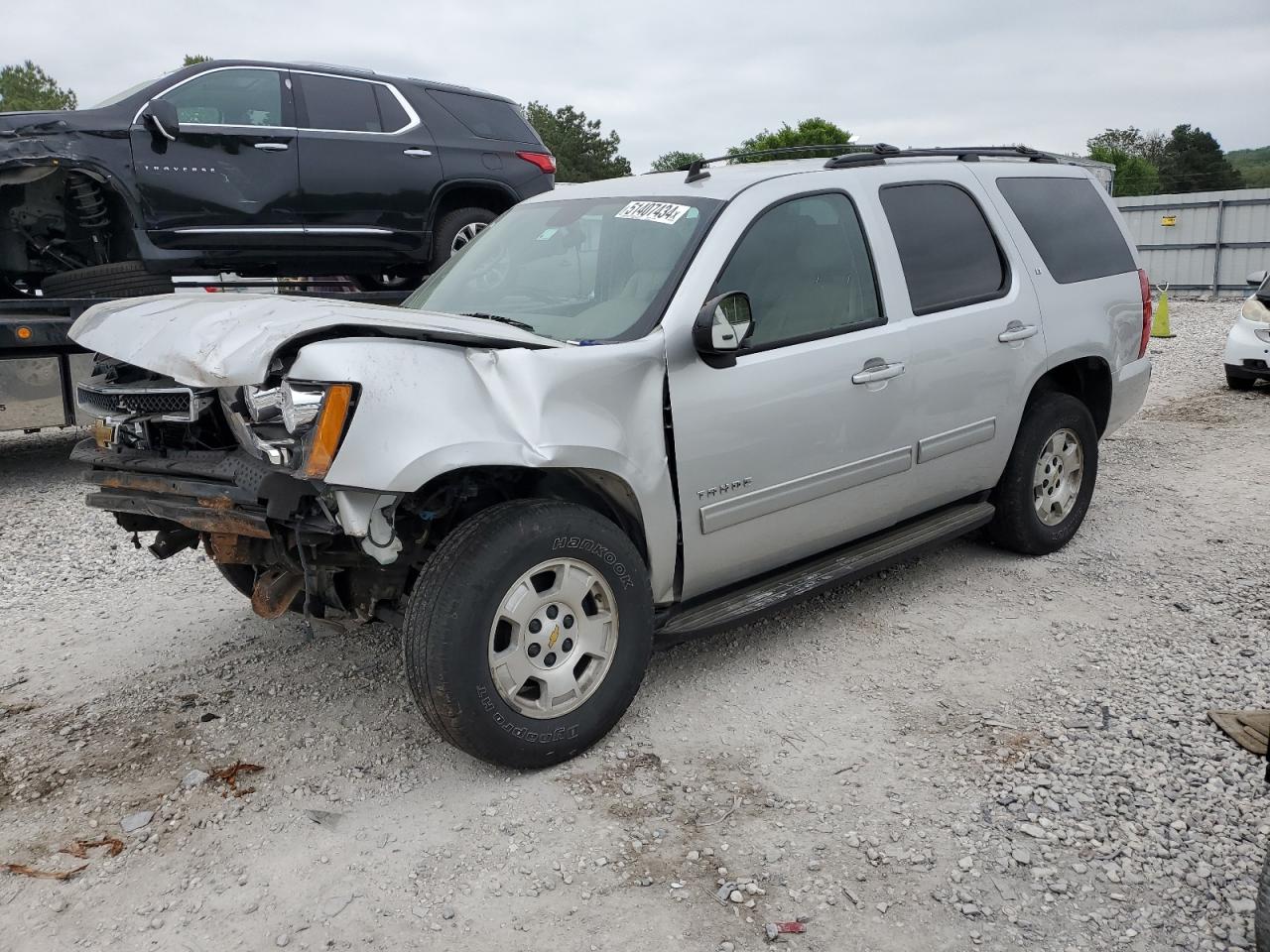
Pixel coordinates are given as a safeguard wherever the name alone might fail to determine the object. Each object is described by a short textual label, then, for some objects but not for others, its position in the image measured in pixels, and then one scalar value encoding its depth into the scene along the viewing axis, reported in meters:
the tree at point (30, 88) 56.69
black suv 7.12
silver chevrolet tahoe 2.98
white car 9.98
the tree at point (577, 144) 63.78
